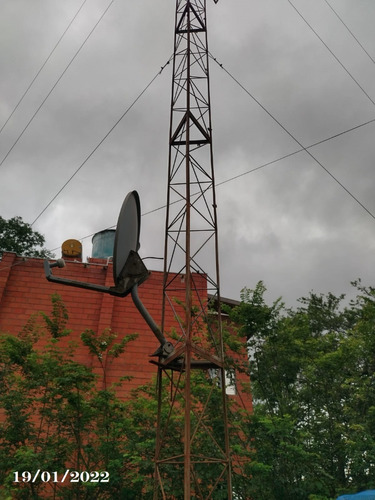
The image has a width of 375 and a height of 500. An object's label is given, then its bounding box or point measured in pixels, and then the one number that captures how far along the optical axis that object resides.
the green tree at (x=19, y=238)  27.84
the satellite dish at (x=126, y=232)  4.38
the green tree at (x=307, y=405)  10.50
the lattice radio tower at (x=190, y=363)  7.15
